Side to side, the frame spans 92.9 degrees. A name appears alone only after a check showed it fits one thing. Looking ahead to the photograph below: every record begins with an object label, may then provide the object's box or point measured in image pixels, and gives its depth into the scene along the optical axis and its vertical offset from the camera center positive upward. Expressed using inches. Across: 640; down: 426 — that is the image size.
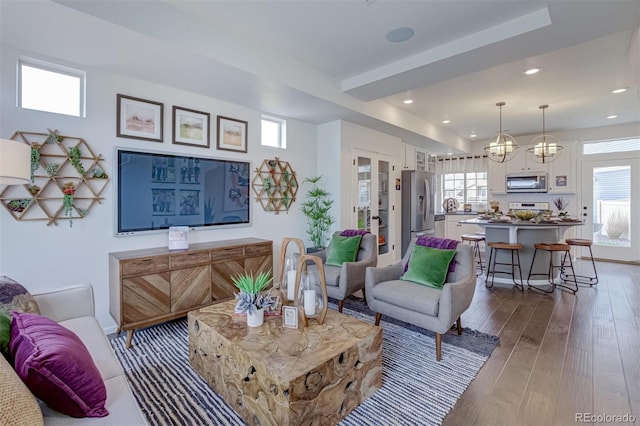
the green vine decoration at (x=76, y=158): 105.3 +18.6
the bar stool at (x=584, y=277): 174.9 -40.0
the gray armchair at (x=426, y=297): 93.6 -28.0
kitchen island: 174.4 -14.9
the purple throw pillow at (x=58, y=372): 41.1 -22.4
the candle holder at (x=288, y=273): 82.8 -16.9
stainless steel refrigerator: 233.1 +6.9
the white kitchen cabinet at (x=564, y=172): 251.9 +34.1
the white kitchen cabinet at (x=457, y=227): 293.6 -14.9
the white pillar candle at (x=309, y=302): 80.3 -23.9
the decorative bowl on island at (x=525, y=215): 178.2 -1.7
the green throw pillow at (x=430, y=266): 106.7 -19.7
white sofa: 44.5 -29.5
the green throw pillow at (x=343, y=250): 139.9 -18.0
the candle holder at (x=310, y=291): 78.6 -21.0
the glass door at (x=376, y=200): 195.5 +7.9
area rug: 70.4 -46.1
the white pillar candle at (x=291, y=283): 82.8 -19.5
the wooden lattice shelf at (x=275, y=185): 162.1 +14.8
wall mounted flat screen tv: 117.6 +8.9
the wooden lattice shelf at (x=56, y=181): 97.3 +10.6
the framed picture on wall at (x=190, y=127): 131.8 +38.0
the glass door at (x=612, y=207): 229.6 +4.0
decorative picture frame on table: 77.9 -26.9
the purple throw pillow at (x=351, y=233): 146.7 -10.1
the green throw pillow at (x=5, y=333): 45.2 -18.9
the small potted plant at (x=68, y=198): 104.3 +4.8
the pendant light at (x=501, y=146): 184.7 +40.3
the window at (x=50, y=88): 101.6 +43.4
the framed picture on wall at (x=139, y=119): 116.9 +37.3
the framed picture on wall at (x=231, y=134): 146.2 +38.6
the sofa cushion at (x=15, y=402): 32.8 -21.6
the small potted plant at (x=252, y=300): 78.9 -23.5
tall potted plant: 181.5 -0.6
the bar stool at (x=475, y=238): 199.9 -17.6
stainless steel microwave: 261.0 +26.6
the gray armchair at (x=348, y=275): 127.8 -27.0
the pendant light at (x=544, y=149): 202.9 +43.2
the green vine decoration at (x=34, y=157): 97.6 +17.6
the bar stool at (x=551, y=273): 161.6 -35.1
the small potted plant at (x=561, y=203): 242.9 +7.6
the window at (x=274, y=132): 171.3 +46.0
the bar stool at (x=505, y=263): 166.0 -27.2
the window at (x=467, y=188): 300.0 +24.7
